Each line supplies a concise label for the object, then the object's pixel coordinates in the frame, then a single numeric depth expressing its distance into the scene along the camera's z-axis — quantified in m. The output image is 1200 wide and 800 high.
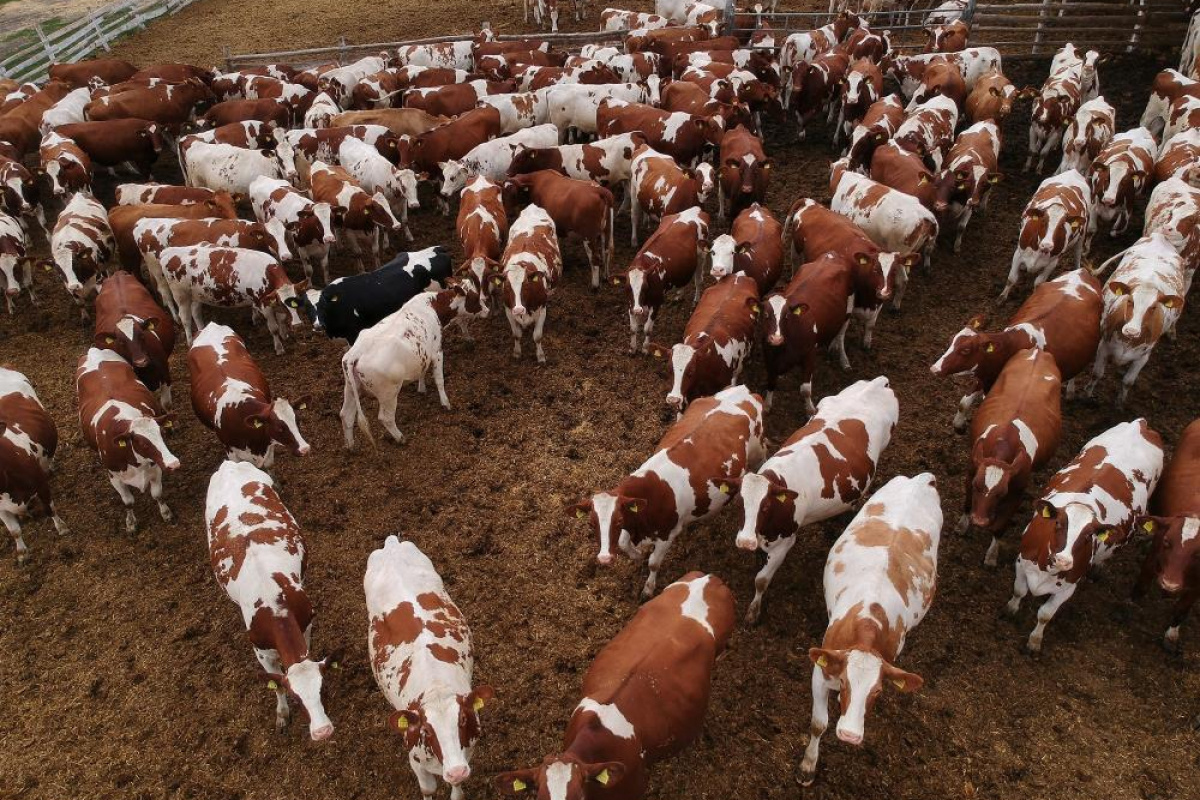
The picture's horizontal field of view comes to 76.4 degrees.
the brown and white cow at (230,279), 8.89
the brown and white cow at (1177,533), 5.18
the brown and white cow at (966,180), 9.81
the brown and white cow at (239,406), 6.79
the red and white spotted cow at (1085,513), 5.22
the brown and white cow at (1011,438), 5.70
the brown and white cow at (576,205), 9.97
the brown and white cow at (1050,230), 8.70
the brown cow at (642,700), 4.07
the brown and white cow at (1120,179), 9.63
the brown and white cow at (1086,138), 11.01
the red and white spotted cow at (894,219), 9.23
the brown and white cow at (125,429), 6.60
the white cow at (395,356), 7.32
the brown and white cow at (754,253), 8.44
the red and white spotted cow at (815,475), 5.51
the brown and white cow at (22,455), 6.68
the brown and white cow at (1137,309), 7.28
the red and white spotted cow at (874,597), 4.25
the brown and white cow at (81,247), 9.52
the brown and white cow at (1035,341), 7.10
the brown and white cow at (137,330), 7.84
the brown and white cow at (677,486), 5.60
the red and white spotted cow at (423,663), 4.35
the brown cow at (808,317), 7.46
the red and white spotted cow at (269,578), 4.69
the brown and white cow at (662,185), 10.21
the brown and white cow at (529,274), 8.52
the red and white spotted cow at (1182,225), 8.66
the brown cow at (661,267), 8.47
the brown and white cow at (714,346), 7.02
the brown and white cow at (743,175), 10.32
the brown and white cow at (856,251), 8.09
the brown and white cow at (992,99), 12.55
